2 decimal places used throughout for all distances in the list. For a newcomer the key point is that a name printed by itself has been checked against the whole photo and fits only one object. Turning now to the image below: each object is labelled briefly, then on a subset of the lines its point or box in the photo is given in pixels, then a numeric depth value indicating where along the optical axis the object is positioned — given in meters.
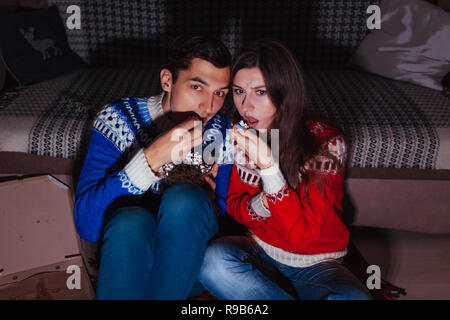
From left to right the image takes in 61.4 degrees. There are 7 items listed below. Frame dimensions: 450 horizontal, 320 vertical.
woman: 1.13
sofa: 1.60
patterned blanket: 1.59
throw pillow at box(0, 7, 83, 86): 1.88
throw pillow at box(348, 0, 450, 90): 1.94
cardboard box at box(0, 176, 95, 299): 1.36
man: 1.02
